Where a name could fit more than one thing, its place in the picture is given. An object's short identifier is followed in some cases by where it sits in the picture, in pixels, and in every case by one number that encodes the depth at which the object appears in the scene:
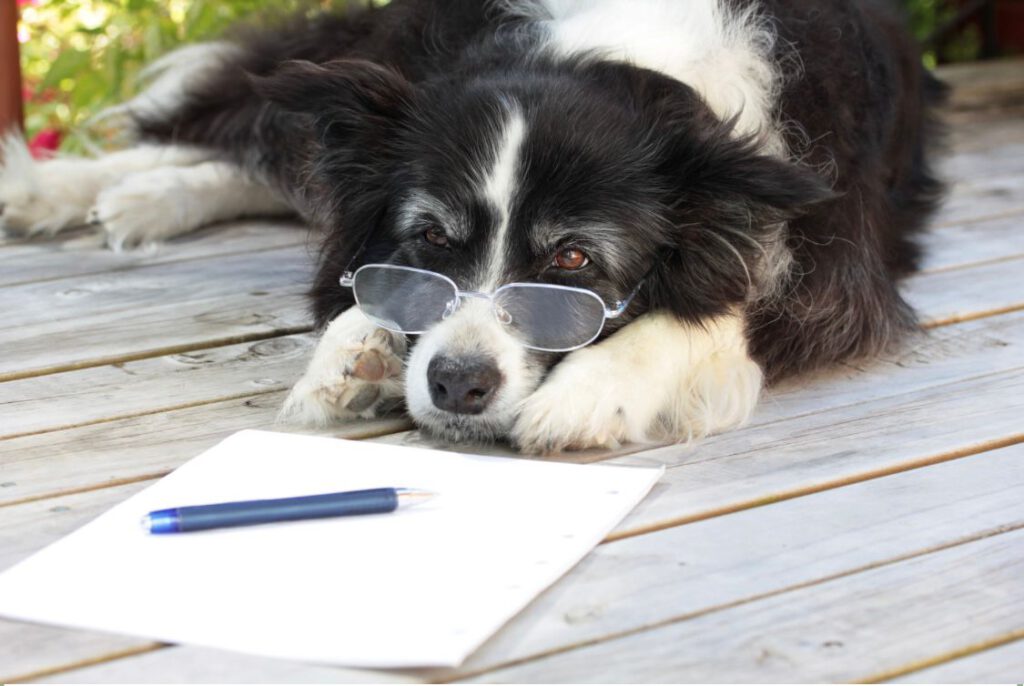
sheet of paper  1.70
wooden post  4.30
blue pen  1.96
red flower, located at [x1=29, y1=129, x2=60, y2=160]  5.16
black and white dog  2.48
